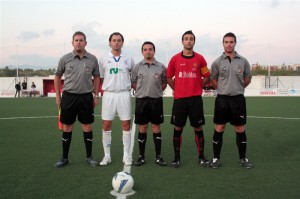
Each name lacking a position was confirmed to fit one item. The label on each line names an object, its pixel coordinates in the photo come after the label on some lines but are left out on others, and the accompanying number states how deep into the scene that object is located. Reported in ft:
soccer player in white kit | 17.21
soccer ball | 12.75
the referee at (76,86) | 16.97
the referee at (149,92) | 17.43
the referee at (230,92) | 16.57
